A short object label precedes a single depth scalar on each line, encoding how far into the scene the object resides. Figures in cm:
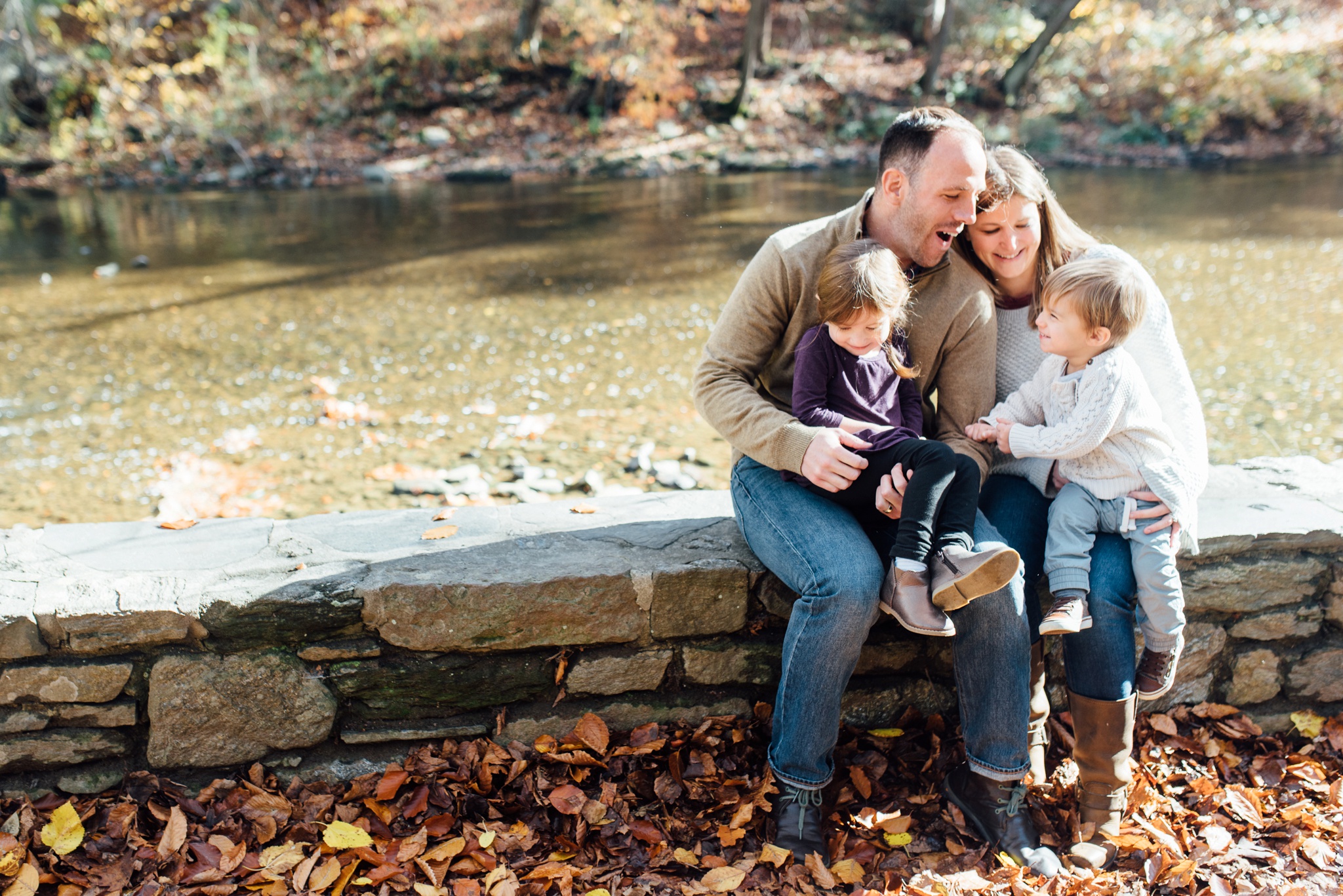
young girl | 210
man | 216
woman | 221
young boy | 222
